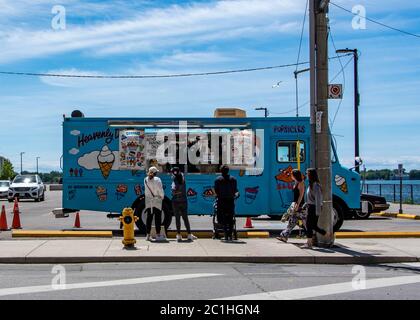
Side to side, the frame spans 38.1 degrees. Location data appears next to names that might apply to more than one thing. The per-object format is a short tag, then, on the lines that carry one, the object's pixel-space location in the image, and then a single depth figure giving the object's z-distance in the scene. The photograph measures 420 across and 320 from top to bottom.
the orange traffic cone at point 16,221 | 17.19
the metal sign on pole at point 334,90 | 13.19
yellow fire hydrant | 12.95
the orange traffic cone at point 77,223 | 17.93
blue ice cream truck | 16.05
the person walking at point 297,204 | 14.07
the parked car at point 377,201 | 24.27
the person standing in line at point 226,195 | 14.09
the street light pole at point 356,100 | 28.17
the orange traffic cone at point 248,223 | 18.58
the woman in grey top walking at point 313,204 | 13.00
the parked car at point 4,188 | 41.56
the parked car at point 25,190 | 36.38
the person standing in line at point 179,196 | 14.05
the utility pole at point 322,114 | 13.19
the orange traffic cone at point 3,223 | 16.81
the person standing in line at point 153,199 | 14.20
